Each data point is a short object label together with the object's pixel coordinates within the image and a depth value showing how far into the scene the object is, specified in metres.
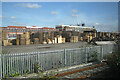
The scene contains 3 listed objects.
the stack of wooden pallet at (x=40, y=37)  20.65
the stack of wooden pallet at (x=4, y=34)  17.21
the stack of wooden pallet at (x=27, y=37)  18.96
